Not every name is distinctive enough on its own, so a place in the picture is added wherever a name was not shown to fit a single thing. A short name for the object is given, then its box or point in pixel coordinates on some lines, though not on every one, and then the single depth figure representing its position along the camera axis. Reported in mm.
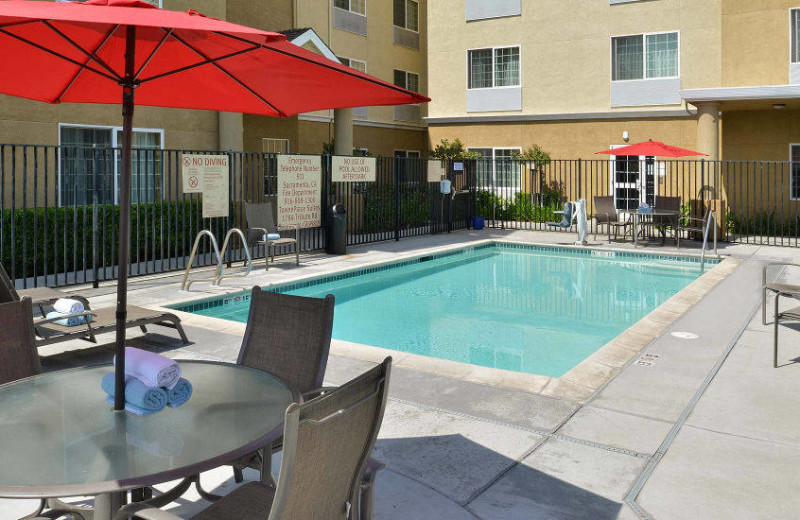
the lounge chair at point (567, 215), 18895
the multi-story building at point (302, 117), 12562
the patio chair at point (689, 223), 17733
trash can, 13938
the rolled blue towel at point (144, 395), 2836
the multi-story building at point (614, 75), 18172
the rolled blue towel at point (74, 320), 6227
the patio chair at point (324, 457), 2094
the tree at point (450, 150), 23844
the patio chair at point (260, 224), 12242
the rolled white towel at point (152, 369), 2859
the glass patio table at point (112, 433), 2298
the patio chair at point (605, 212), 17391
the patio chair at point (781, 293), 5809
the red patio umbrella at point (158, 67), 2738
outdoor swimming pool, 8258
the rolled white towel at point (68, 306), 6223
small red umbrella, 16797
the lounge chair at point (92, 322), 5859
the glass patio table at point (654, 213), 15805
